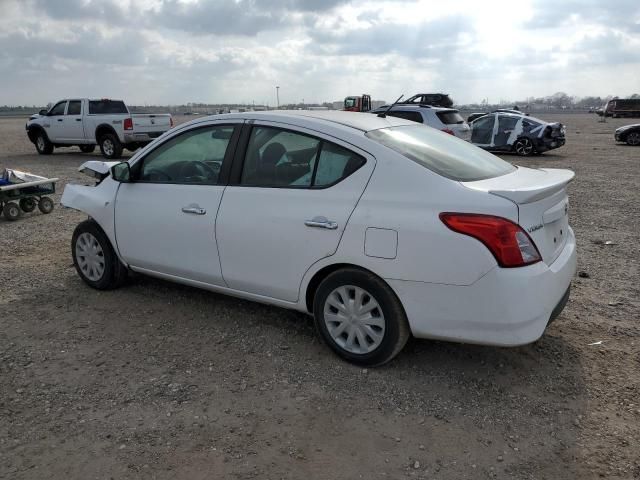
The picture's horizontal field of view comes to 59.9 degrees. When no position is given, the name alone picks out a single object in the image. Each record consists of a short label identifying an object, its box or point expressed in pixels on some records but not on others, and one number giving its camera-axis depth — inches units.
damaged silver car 720.9
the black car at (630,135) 924.0
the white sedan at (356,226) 121.8
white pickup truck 655.1
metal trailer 326.0
